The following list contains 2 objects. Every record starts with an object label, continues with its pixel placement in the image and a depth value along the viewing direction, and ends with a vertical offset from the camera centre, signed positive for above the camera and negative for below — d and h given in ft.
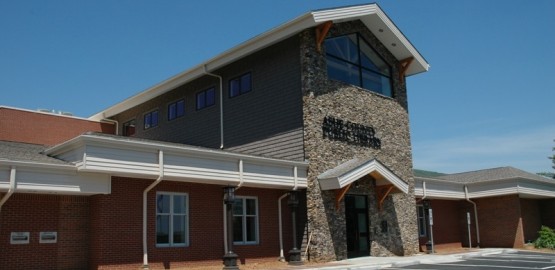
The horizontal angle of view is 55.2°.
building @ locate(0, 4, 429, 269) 47.37 +5.07
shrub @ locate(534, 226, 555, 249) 92.79 -5.85
